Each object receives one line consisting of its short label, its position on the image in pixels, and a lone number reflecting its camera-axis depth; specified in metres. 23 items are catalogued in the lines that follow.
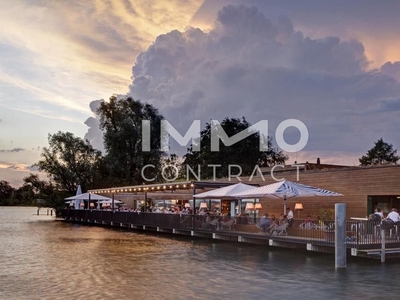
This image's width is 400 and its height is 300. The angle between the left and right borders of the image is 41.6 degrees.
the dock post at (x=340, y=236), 16.61
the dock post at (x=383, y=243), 17.67
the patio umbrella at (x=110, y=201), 54.46
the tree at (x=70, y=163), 64.94
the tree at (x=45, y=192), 66.00
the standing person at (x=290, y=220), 22.40
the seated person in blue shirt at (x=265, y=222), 23.70
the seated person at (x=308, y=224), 21.31
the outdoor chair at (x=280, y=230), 22.62
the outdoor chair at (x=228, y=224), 26.81
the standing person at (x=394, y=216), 19.44
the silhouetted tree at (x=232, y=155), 68.25
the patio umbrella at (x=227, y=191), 26.75
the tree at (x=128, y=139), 63.25
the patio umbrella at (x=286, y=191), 22.47
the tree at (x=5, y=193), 186.25
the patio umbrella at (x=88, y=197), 49.44
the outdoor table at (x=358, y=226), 18.05
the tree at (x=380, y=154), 66.75
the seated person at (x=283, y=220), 22.80
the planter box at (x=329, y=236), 19.48
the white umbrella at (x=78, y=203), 57.66
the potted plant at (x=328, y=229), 19.58
